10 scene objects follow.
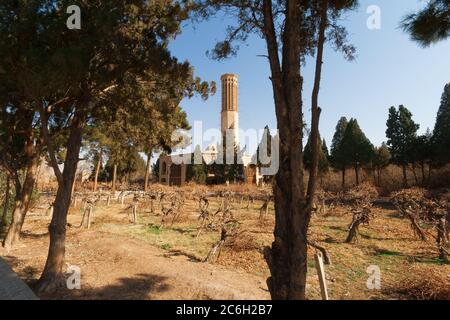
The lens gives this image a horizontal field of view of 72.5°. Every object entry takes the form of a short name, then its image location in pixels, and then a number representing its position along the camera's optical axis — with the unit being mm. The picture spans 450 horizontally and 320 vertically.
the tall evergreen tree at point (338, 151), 30938
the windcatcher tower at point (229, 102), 48312
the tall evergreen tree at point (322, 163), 31781
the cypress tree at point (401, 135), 26781
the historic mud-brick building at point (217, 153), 41375
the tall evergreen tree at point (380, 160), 30484
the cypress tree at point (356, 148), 29875
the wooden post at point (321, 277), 4902
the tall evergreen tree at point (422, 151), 25656
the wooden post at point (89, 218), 13652
